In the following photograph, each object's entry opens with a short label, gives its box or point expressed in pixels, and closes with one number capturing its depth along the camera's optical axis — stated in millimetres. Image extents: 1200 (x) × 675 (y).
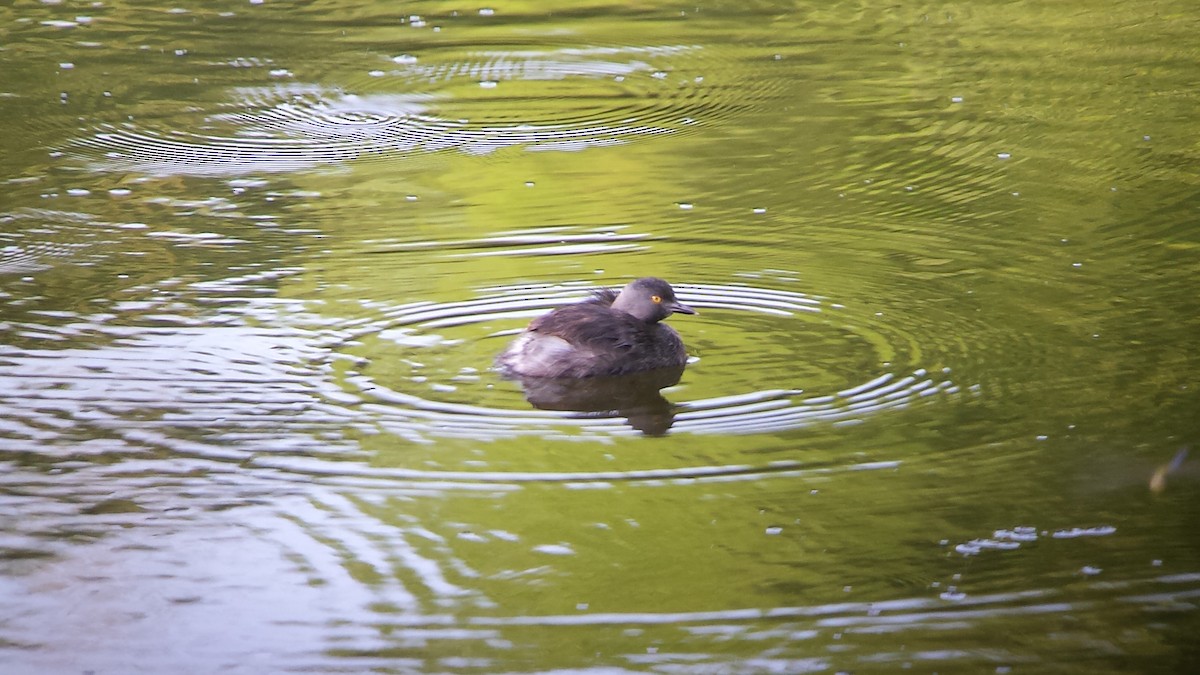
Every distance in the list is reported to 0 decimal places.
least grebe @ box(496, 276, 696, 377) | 14602
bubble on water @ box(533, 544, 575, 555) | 11023
